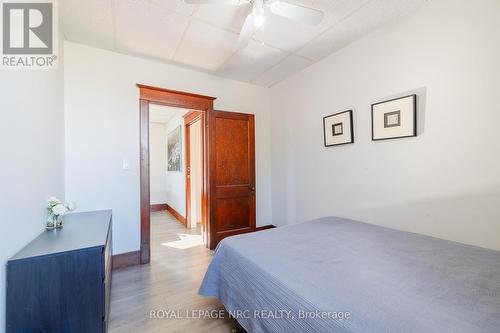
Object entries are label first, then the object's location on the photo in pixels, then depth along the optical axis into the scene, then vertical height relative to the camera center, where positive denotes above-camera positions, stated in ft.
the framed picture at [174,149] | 15.42 +1.57
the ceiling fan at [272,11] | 5.13 +4.00
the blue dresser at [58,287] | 3.68 -2.20
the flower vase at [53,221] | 5.57 -1.35
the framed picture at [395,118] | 6.23 +1.50
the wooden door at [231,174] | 10.16 -0.28
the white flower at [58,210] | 5.42 -1.00
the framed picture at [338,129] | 8.03 +1.52
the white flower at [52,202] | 5.54 -0.82
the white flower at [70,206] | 6.47 -1.10
